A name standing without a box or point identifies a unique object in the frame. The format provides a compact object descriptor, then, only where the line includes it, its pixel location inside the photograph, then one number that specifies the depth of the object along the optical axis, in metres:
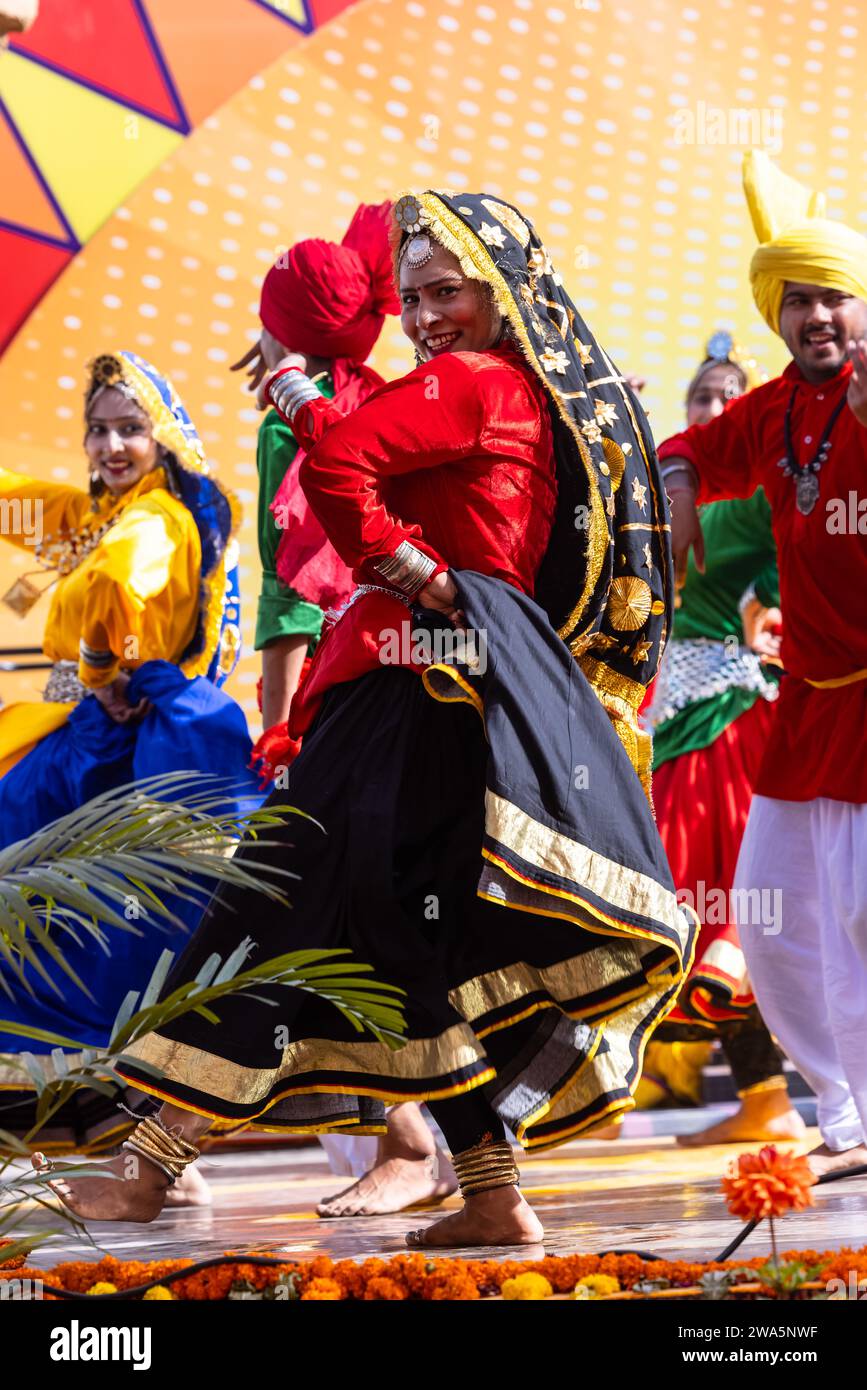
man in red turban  7.86
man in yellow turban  7.34
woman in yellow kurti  8.45
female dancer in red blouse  5.64
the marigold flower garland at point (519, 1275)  4.25
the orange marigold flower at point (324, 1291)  4.56
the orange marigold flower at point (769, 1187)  4.22
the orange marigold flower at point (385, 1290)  4.56
